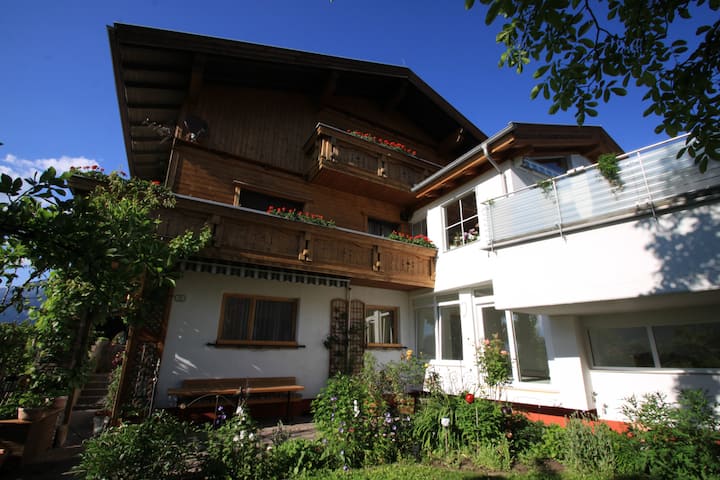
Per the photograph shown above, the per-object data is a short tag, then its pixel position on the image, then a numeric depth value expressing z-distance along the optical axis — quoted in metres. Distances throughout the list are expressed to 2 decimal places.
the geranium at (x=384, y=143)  11.77
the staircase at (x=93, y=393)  10.49
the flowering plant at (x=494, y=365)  7.40
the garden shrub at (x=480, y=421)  6.07
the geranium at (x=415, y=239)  11.23
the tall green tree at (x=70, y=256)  2.55
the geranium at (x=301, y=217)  9.10
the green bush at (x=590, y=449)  5.30
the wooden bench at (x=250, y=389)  7.72
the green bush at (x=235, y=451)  4.57
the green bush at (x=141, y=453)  3.95
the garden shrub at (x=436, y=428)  6.08
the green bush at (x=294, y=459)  4.90
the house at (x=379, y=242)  6.45
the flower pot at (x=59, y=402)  6.30
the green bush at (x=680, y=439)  4.62
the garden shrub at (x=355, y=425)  5.47
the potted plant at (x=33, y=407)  5.24
